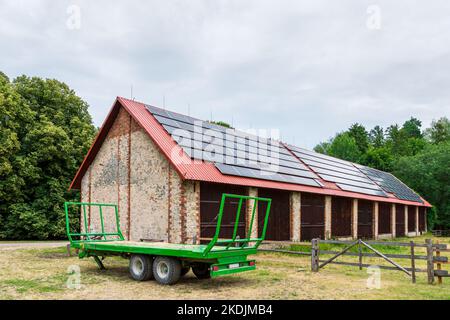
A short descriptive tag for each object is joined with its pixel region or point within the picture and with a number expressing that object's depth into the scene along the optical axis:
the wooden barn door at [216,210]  18.45
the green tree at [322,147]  95.68
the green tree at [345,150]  75.11
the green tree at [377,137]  100.25
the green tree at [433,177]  49.91
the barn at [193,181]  18.20
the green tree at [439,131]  86.57
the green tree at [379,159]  65.25
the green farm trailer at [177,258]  11.14
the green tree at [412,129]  107.56
